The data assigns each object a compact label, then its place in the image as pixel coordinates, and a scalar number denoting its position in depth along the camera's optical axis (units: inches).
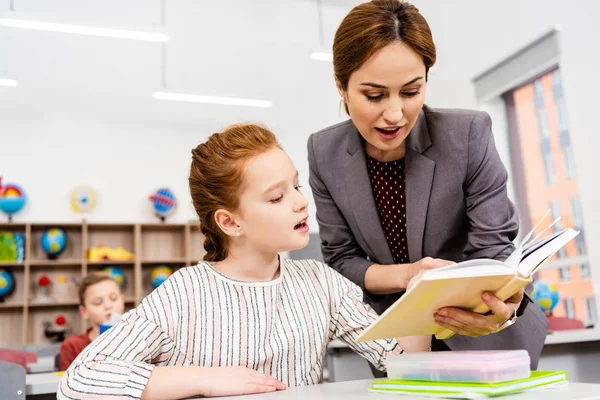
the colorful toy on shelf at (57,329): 232.7
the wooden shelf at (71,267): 235.5
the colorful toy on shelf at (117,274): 242.5
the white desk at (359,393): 29.2
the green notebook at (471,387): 30.1
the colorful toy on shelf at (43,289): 237.2
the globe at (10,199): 238.7
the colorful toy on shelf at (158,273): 251.4
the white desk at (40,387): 59.6
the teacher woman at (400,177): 48.5
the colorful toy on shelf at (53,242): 236.4
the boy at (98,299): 130.8
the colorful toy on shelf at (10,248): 234.2
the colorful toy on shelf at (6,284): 230.5
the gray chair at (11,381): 53.4
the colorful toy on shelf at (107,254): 242.1
